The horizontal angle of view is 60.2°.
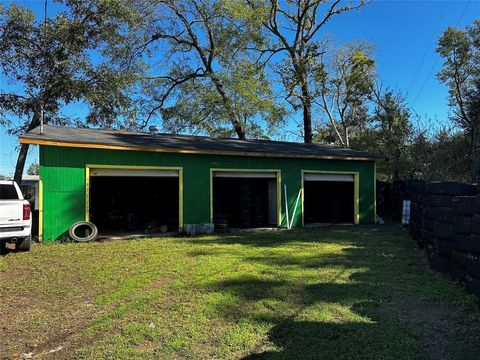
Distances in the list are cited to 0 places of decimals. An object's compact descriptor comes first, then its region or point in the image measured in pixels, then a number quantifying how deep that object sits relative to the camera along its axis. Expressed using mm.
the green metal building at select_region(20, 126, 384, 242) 11203
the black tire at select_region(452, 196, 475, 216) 5816
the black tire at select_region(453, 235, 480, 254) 5520
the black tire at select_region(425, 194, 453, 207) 7117
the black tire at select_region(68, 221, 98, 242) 10961
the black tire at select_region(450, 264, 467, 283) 5910
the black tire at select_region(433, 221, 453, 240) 6528
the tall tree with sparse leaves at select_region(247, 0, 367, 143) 25953
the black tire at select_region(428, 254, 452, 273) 6566
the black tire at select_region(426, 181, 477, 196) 7171
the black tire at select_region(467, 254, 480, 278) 5434
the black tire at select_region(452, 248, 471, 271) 5871
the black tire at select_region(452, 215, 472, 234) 5793
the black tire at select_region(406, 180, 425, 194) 9790
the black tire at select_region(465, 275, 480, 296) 5315
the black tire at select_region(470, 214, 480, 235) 5500
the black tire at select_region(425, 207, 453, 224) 6656
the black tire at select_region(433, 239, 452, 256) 6519
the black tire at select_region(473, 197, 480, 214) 5587
